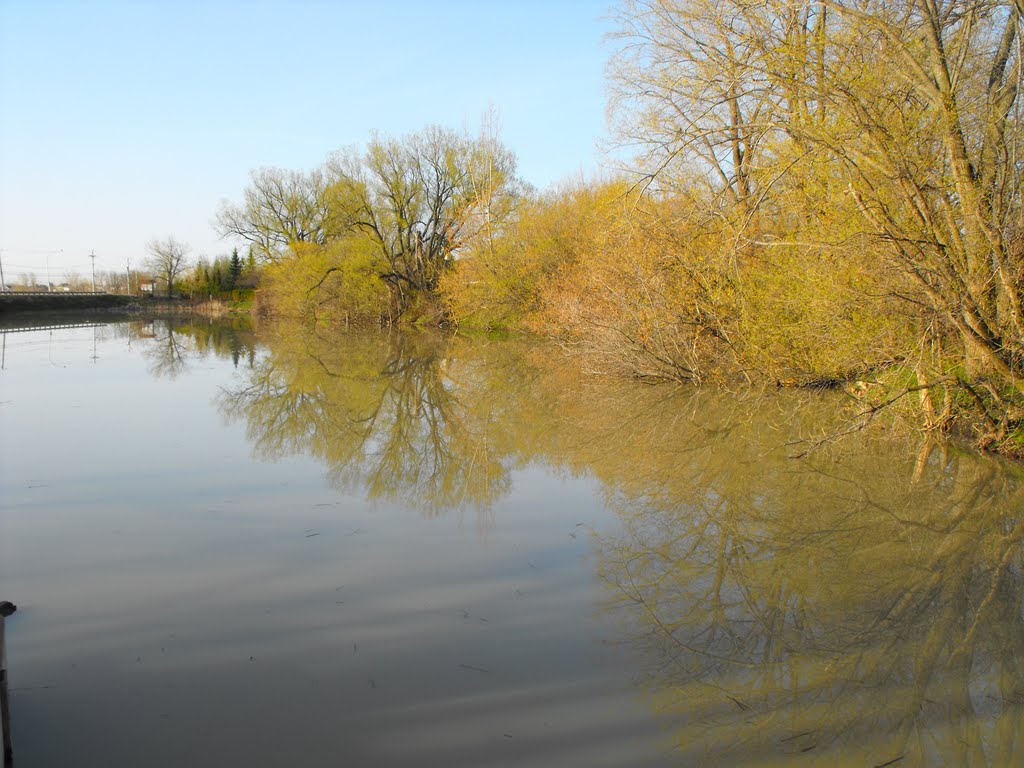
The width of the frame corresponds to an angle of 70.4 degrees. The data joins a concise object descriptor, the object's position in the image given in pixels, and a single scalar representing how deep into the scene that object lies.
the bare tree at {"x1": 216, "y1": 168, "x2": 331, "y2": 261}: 46.44
